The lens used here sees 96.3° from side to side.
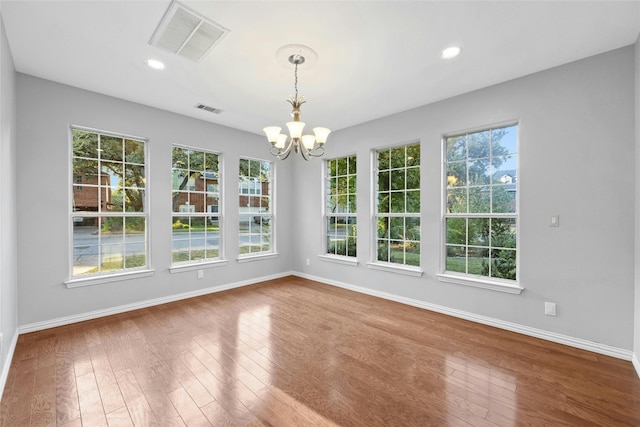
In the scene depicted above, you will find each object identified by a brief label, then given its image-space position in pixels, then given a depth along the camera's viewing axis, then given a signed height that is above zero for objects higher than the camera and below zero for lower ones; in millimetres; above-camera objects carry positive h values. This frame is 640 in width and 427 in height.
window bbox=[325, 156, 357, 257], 4957 +104
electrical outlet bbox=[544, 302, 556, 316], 2937 -1000
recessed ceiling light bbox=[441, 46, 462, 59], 2588 +1478
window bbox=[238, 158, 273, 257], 5133 +107
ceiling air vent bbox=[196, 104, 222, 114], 3990 +1475
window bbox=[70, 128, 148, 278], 3520 +110
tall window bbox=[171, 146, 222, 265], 4348 +100
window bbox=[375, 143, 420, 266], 4141 +106
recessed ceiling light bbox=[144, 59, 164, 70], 2824 +1490
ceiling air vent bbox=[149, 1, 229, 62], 2166 +1481
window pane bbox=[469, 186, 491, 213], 3477 +158
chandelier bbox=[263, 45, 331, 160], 2633 +761
